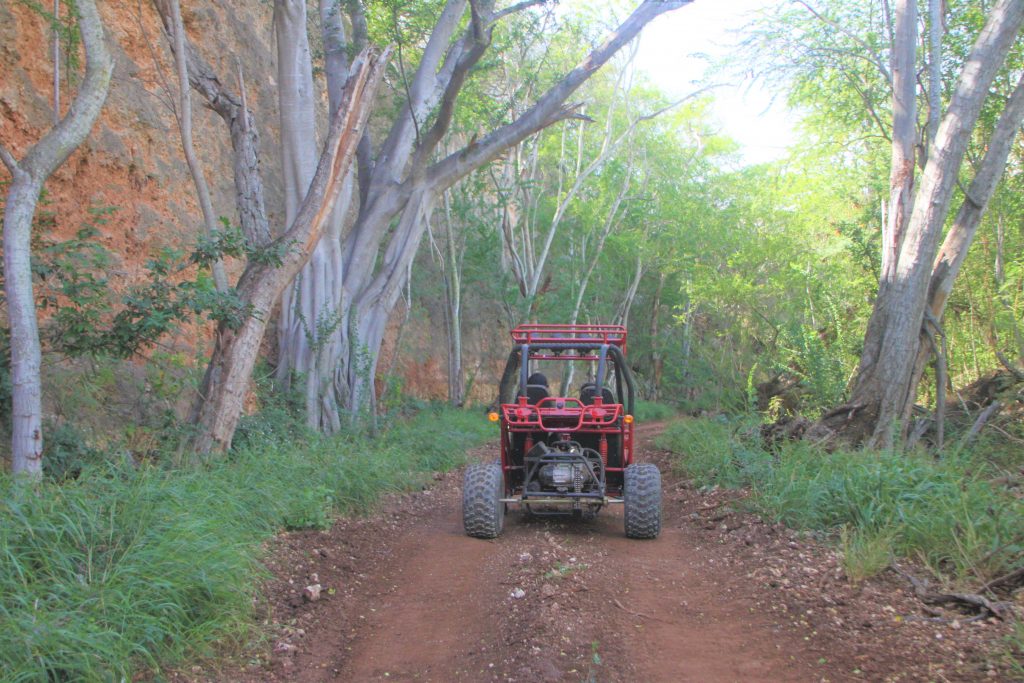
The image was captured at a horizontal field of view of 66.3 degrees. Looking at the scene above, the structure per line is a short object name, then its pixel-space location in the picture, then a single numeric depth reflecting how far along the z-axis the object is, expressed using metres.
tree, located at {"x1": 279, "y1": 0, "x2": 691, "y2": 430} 12.50
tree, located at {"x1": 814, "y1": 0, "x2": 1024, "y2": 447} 8.95
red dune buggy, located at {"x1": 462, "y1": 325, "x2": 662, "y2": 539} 7.41
